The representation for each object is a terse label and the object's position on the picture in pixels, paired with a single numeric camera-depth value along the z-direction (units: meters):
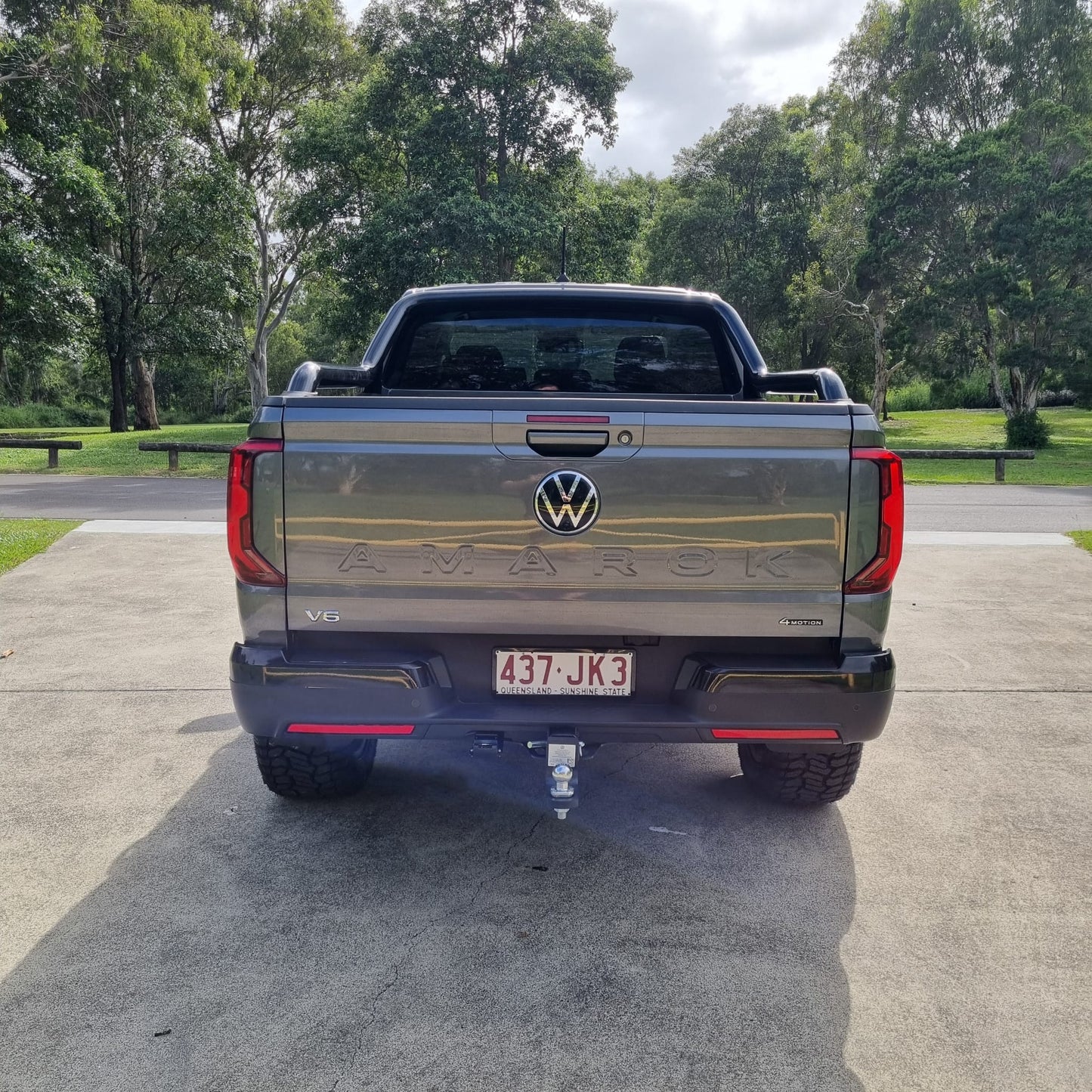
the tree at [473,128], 23.88
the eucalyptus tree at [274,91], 30.91
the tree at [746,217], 39.00
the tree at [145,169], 24.78
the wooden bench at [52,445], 19.53
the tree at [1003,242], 27.56
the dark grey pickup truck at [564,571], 2.87
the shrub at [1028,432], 26.95
